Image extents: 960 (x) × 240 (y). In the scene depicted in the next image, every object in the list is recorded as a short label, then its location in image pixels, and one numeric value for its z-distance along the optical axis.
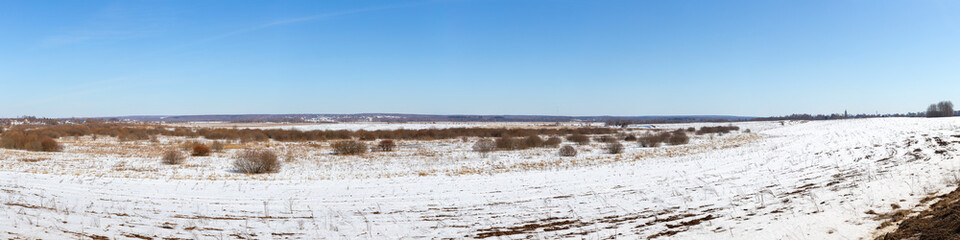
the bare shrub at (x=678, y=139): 39.27
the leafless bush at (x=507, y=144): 35.66
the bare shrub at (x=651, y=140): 36.56
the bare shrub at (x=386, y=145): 35.03
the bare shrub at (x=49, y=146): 29.70
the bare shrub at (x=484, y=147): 32.25
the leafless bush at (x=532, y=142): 37.26
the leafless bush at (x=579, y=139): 41.94
